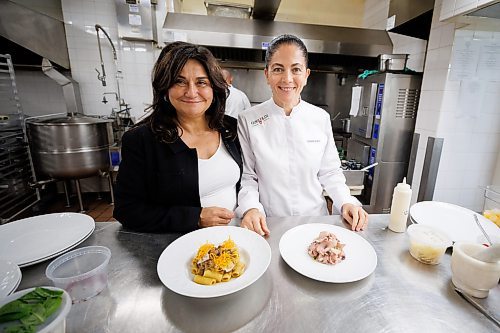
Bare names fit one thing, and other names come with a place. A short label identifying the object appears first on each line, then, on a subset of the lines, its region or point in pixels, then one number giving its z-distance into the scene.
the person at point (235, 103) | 3.21
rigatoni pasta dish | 0.72
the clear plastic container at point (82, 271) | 0.67
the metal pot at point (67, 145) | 2.92
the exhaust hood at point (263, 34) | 3.02
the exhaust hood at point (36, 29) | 3.24
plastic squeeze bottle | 0.99
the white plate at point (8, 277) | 0.65
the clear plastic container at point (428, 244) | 0.83
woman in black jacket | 1.06
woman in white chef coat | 1.35
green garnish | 0.47
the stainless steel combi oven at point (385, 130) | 2.72
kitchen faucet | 3.40
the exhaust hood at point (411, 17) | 2.47
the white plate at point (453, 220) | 0.94
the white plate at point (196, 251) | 0.67
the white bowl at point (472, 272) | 0.67
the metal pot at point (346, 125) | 3.72
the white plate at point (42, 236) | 0.83
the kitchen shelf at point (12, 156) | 2.98
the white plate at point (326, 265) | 0.76
